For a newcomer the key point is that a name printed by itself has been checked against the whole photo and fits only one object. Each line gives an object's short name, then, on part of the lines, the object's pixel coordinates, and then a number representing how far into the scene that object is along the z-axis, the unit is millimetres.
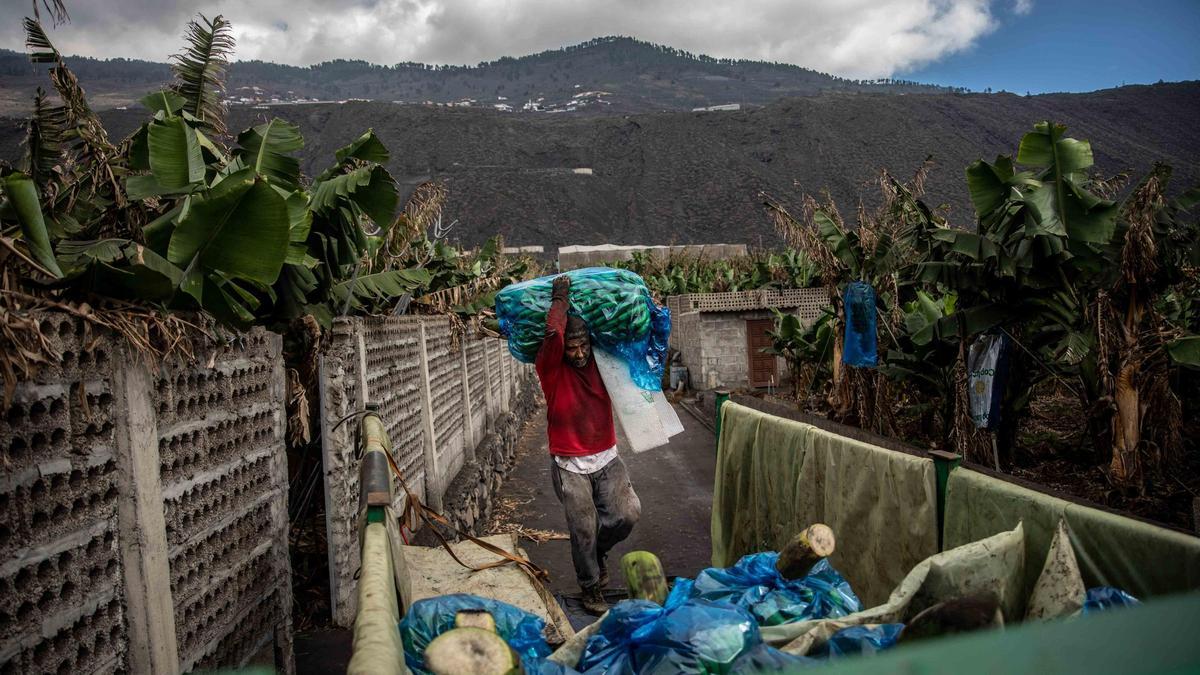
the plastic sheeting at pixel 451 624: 2494
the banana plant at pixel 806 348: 13781
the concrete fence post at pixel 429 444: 6727
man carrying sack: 5055
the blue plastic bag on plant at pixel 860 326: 10117
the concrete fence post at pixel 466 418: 9117
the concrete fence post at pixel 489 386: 11547
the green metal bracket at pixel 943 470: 3051
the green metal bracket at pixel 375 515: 2332
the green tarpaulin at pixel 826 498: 3273
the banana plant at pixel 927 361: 10094
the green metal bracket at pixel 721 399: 5550
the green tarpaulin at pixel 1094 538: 2154
